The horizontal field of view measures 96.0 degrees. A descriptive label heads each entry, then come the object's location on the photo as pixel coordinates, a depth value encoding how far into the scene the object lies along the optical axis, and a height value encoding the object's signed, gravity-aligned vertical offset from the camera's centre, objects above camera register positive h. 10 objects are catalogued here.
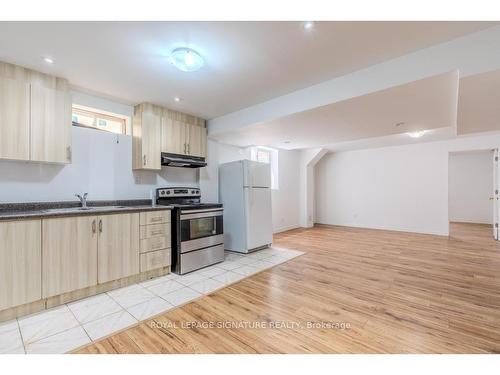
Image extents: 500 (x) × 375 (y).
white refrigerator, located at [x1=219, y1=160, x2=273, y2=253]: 4.02 -0.27
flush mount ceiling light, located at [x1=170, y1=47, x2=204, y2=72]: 2.03 +1.22
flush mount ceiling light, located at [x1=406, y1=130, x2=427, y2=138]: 4.92 +1.23
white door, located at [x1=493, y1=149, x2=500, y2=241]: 5.10 -0.10
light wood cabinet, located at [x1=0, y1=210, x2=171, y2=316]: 1.92 -0.64
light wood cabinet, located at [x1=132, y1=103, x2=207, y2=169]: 3.20 +0.82
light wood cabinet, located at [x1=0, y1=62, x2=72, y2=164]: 2.18 +0.76
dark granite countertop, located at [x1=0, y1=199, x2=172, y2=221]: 2.02 -0.22
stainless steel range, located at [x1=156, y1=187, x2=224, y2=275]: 3.04 -0.61
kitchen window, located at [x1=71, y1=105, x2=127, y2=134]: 2.94 +0.97
